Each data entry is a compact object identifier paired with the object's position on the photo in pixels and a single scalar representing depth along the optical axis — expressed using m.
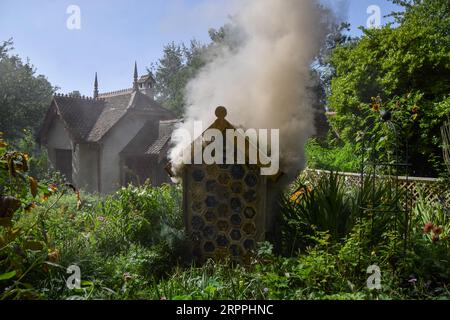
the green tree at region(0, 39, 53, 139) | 18.42
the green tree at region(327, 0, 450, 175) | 8.56
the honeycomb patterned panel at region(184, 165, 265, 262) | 4.80
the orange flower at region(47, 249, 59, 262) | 3.74
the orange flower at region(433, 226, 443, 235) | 3.84
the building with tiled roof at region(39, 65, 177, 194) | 13.35
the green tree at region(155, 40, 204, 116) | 33.01
